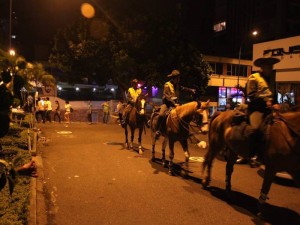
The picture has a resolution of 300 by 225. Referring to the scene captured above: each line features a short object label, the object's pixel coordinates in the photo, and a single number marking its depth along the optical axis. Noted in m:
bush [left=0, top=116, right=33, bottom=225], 3.82
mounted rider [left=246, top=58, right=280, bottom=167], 4.82
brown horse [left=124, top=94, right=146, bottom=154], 9.60
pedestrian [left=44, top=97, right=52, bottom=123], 18.32
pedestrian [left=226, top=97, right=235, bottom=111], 15.29
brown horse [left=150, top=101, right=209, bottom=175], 6.38
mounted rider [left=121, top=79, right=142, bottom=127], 9.94
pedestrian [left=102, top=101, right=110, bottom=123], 20.22
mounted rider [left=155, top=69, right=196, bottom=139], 7.48
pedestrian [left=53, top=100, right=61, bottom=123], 19.26
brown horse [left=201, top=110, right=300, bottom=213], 4.30
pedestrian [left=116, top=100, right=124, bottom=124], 11.22
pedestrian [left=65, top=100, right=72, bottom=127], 19.07
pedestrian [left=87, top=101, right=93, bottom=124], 21.14
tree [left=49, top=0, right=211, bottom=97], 21.35
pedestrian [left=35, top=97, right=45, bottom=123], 18.20
